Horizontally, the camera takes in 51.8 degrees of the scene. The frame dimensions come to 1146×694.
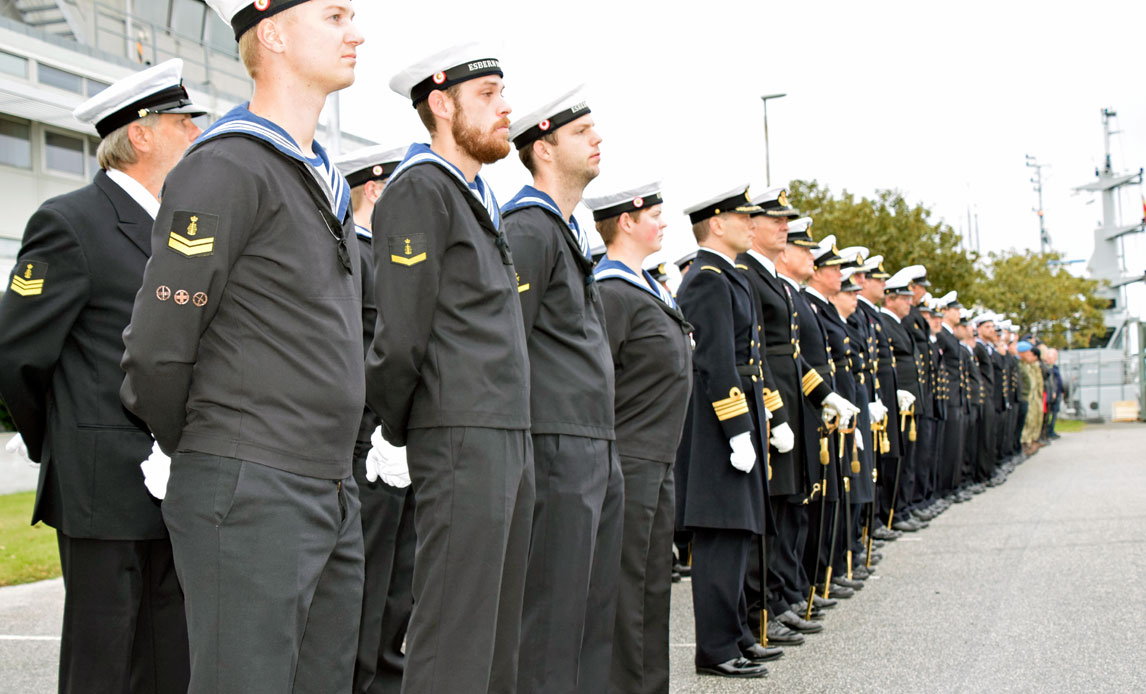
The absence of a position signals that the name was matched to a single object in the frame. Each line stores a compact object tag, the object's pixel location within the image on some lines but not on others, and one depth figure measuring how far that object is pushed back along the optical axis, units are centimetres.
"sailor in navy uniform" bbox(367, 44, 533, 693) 330
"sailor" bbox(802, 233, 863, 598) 756
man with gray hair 346
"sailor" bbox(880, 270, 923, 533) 1177
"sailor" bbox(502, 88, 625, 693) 394
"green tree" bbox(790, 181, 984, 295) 2695
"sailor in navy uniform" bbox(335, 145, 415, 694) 500
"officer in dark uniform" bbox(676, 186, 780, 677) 581
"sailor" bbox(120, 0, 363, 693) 255
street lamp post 2598
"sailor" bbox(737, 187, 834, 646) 666
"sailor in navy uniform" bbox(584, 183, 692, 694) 465
